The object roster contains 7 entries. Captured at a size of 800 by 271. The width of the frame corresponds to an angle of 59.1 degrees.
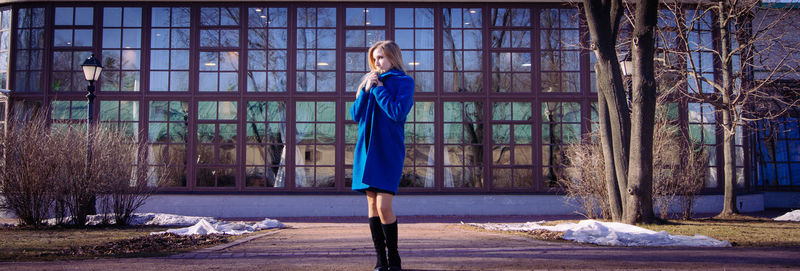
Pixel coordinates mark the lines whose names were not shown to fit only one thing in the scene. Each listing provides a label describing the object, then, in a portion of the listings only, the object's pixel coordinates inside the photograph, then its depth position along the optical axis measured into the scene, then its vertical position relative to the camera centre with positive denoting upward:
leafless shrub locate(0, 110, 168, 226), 9.80 +0.01
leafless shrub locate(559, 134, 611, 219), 10.85 -0.11
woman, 4.07 +0.21
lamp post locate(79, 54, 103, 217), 10.98 +1.67
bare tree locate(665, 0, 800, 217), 12.45 +2.37
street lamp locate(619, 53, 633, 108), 12.37 +1.84
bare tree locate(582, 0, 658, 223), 9.22 +0.81
